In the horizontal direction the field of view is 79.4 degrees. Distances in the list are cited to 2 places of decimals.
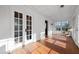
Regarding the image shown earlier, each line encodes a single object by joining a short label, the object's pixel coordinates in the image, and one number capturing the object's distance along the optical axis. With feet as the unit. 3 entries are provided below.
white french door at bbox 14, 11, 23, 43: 7.73
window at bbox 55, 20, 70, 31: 30.86
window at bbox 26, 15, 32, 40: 9.79
